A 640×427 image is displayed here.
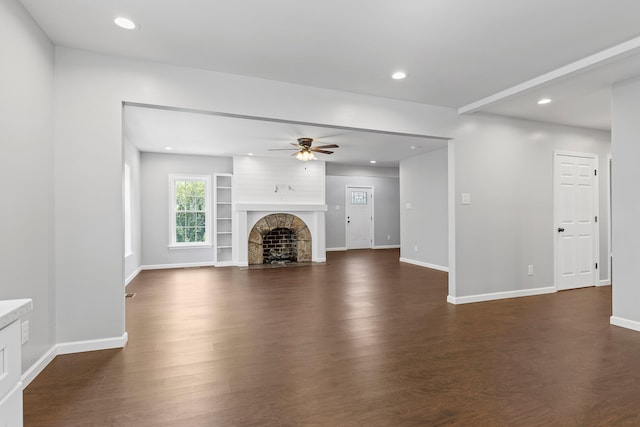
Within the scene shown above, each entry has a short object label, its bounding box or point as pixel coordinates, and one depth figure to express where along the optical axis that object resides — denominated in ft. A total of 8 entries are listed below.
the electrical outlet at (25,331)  7.30
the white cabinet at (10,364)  3.20
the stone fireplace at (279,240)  24.84
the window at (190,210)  23.36
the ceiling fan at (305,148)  18.99
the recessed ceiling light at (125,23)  7.70
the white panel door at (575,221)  15.88
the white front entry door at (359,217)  34.06
